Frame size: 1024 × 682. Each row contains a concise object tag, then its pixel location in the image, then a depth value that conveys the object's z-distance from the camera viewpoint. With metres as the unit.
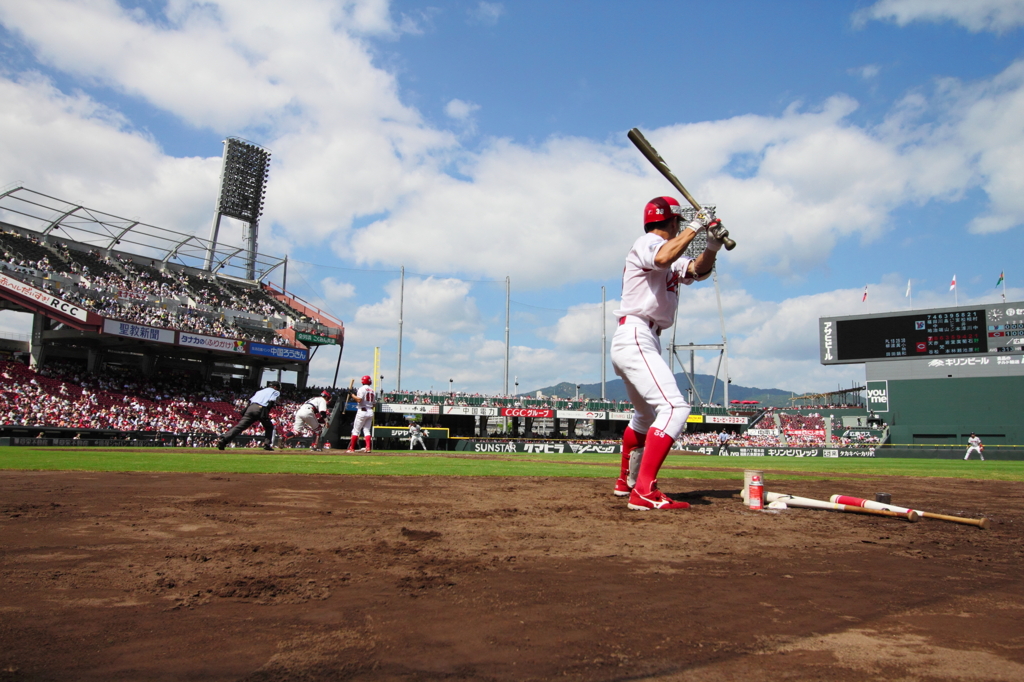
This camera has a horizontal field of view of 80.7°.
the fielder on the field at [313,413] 16.28
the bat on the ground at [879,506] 4.24
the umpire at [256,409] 14.50
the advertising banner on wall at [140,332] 28.92
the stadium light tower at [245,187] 43.91
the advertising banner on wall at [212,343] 32.31
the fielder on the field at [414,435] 34.06
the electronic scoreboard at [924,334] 38.34
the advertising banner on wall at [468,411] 43.65
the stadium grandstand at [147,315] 29.00
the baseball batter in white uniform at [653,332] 4.91
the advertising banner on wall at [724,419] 50.75
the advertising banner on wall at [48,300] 27.41
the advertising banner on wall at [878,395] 41.94
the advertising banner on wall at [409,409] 41.38
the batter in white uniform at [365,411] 17.23
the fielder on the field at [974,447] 30.12
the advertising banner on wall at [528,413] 45.50
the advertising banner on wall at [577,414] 47.56
